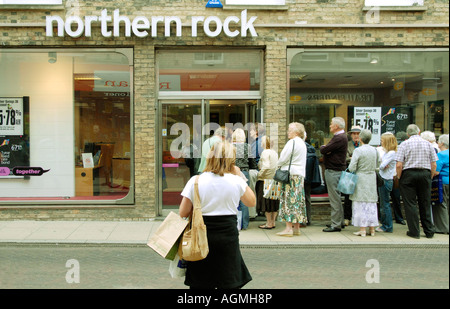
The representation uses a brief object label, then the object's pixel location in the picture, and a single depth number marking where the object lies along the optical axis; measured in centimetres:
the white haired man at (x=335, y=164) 905
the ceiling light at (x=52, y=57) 1046
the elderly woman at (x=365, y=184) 873
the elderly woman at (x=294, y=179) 858
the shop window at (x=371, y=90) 1058
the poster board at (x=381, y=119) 1081
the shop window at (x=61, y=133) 1066
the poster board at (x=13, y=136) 1076
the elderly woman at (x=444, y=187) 893
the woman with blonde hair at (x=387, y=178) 922
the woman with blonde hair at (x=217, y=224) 412
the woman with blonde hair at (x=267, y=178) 917
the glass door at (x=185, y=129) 1055
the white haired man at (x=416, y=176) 855
